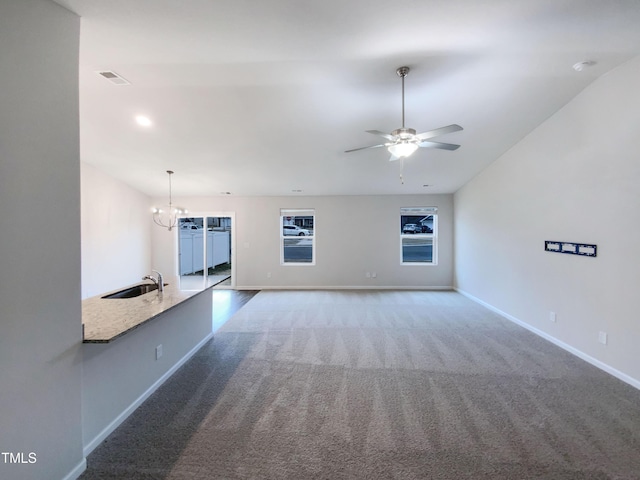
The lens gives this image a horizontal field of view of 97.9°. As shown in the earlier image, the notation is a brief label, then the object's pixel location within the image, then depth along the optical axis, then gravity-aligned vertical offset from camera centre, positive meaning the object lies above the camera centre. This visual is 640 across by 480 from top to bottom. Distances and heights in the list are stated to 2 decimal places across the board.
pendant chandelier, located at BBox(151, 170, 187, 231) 6.92 +0.54
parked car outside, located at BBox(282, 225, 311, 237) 7.11 +0.21
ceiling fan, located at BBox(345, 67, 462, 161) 2.50 +0.93
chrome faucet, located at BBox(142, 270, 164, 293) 3.01 -0.48
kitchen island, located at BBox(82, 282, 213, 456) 1.84 -0.92
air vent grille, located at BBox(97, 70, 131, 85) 2.64 +1.59
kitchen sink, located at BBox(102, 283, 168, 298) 3.00 -0.58
